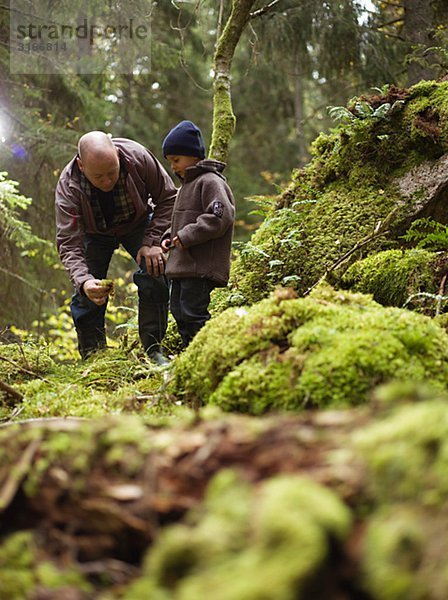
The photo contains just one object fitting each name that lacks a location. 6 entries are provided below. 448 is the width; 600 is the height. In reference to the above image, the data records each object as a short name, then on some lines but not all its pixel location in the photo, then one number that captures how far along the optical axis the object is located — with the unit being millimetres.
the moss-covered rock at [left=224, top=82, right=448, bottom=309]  5629
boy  4855
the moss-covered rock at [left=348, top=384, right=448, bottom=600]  892
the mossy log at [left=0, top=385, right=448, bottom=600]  911
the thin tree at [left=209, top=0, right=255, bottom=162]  6918
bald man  5207
